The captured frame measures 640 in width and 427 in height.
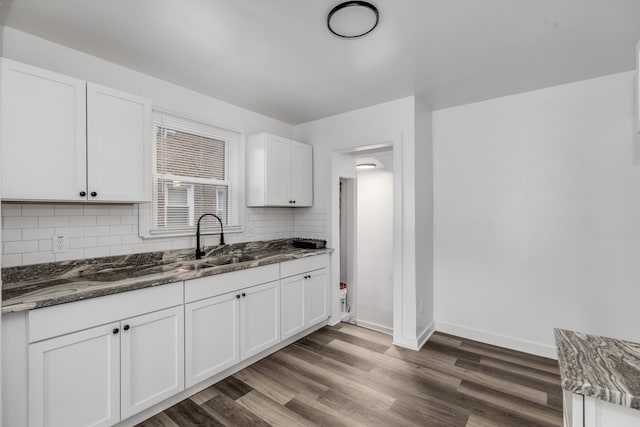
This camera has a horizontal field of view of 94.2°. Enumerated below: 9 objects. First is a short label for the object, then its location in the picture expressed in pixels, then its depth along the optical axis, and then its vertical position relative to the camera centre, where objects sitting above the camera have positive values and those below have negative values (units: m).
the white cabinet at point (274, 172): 3.31 +0.48
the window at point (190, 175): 2.70 +0.39
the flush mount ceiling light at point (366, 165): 4.94 +0.80
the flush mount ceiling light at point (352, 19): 1.72 +1.20
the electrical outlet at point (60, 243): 2.06 -0.21
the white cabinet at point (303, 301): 3.03 -0.97
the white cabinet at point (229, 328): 2.23 -0.97
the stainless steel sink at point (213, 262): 2.45 -0.45
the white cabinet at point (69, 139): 1.71 +0.48
